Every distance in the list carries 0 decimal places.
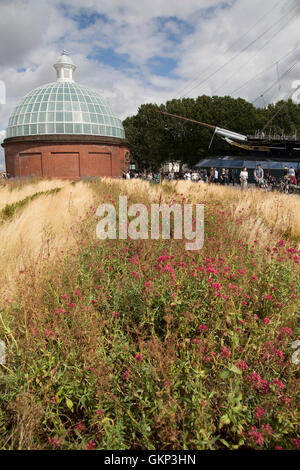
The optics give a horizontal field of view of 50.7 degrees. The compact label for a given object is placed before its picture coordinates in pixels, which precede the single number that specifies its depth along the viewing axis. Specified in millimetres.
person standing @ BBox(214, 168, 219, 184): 25764
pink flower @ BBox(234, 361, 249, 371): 2490
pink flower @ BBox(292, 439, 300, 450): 2067
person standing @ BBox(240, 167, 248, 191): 17359
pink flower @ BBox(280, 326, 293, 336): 2652
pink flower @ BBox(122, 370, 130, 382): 2477
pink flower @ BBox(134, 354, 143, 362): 2480
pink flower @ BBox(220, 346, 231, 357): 2460
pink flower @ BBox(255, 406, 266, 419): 2133
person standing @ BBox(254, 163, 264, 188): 19594
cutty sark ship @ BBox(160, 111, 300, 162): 45469
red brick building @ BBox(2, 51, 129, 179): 31891
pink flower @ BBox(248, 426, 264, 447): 2023
